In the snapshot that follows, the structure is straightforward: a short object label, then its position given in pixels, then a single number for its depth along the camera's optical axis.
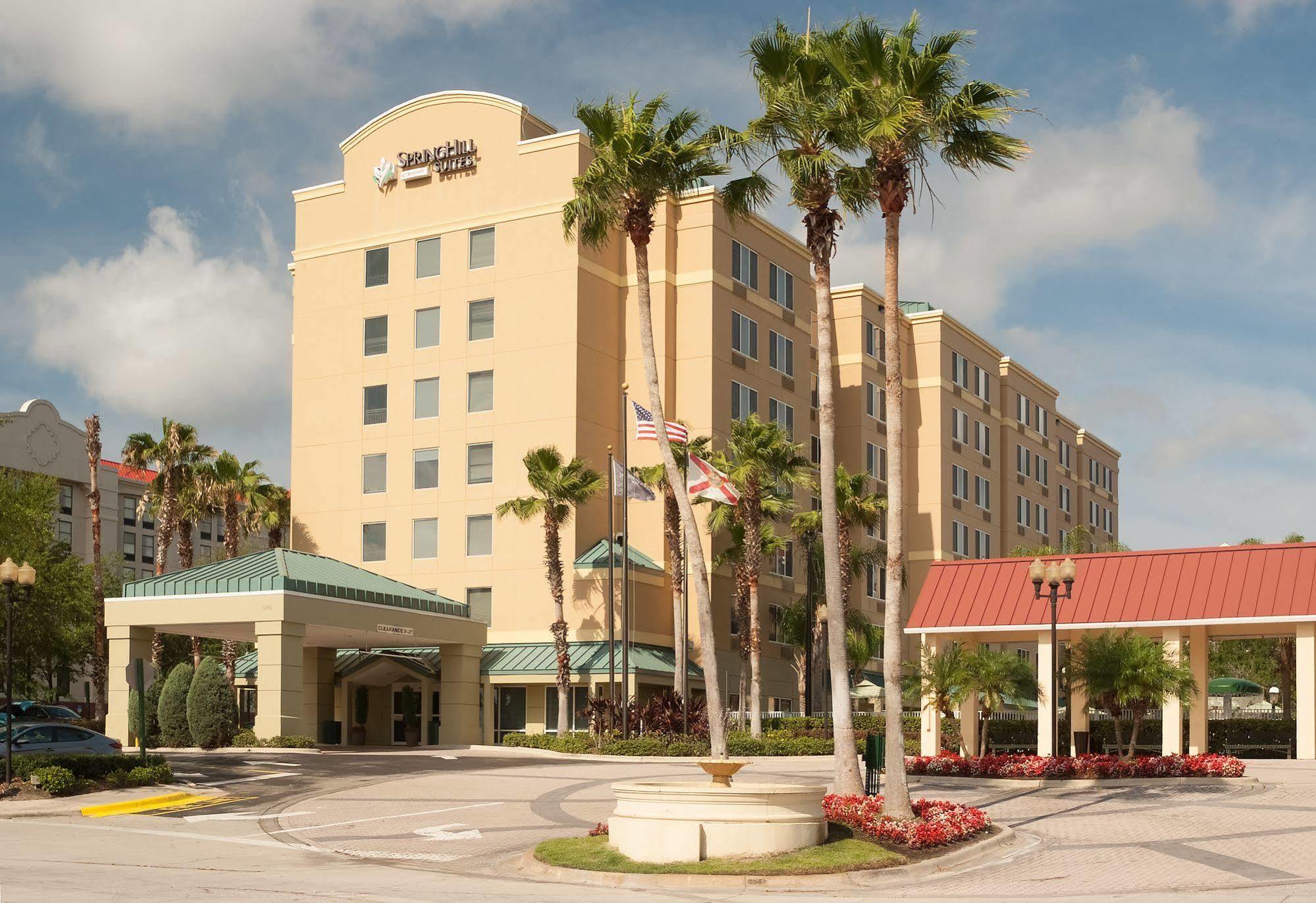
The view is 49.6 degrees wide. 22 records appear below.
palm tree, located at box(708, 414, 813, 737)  47.81
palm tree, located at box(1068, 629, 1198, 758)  31.80
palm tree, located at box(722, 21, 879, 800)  23.05
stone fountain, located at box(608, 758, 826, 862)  18.69
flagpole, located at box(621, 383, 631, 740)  43.12
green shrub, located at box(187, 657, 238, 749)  42.75
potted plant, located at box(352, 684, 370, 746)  53.69
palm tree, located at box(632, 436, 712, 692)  47.25
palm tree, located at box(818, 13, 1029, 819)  22.42
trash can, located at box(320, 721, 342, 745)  52.31
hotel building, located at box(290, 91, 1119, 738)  54.16
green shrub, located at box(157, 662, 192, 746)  44.06
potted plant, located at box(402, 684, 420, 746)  53.19
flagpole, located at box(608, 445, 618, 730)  44.66
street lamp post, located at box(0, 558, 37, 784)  29.02
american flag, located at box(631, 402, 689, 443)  36.50
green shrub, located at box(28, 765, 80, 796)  28.75
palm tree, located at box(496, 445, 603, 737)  49.50
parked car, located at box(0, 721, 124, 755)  33.28
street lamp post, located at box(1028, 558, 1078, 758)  30.56
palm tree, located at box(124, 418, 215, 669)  56.66
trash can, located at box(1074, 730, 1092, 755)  34.44
